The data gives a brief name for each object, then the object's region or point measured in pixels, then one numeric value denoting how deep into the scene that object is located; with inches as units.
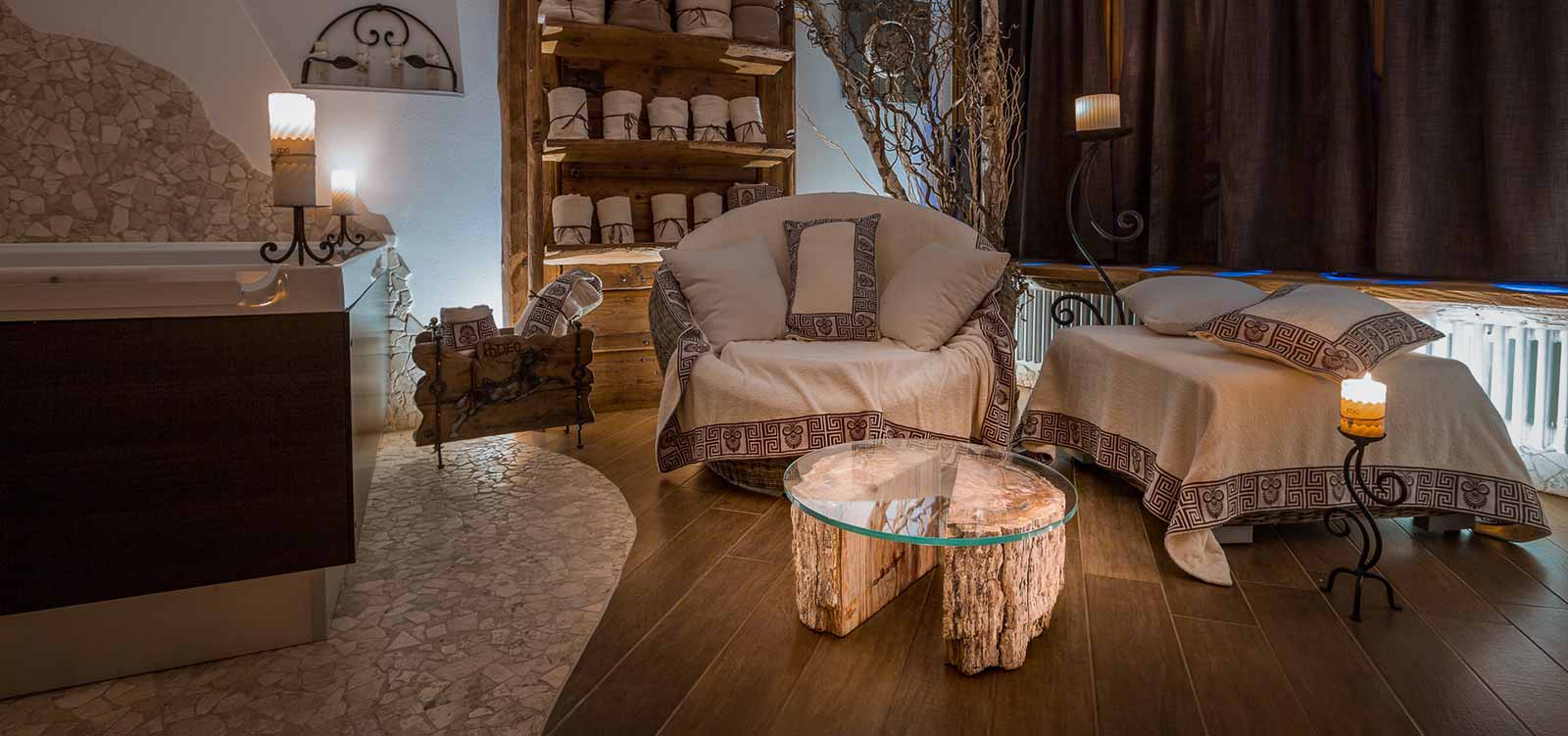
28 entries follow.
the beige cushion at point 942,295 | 111.7
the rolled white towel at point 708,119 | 155.2
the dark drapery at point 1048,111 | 161.2
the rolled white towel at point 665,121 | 152.3
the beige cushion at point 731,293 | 116.5
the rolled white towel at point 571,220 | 151.0
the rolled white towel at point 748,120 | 159.0
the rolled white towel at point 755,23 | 154.9
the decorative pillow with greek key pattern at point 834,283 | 118.9
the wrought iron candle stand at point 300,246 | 74.8
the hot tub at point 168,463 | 59.2
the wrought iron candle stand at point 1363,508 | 70.9
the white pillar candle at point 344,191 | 127.2
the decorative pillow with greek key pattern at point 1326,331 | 79.7
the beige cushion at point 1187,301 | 100.7
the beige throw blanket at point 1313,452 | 81.1
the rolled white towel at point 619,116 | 148.6
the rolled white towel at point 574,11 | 139.6
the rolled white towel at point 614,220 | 154.1
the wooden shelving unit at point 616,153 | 149.9
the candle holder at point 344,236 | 112.8
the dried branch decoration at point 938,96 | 147.6
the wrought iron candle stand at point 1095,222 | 122.5
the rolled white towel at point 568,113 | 145.7
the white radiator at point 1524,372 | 96.3
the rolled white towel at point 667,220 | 158.2
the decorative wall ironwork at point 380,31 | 139.6
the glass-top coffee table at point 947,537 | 61.2
